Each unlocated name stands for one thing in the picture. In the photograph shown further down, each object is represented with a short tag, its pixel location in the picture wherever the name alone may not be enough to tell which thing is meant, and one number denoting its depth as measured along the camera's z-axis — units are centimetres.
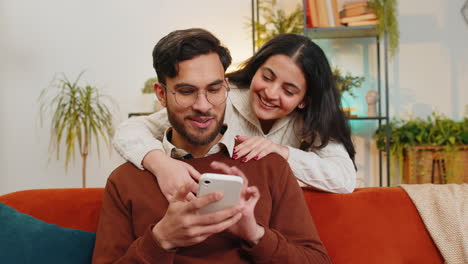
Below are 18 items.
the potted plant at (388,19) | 332
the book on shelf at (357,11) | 334
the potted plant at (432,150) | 317
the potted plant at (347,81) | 343
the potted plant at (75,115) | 355
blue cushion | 123
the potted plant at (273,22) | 365
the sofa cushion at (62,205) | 144
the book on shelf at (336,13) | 337
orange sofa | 144
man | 107
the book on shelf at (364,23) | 334
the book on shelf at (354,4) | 333
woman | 153
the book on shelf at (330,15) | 337
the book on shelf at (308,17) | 339
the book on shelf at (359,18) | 334
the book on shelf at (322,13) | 336
